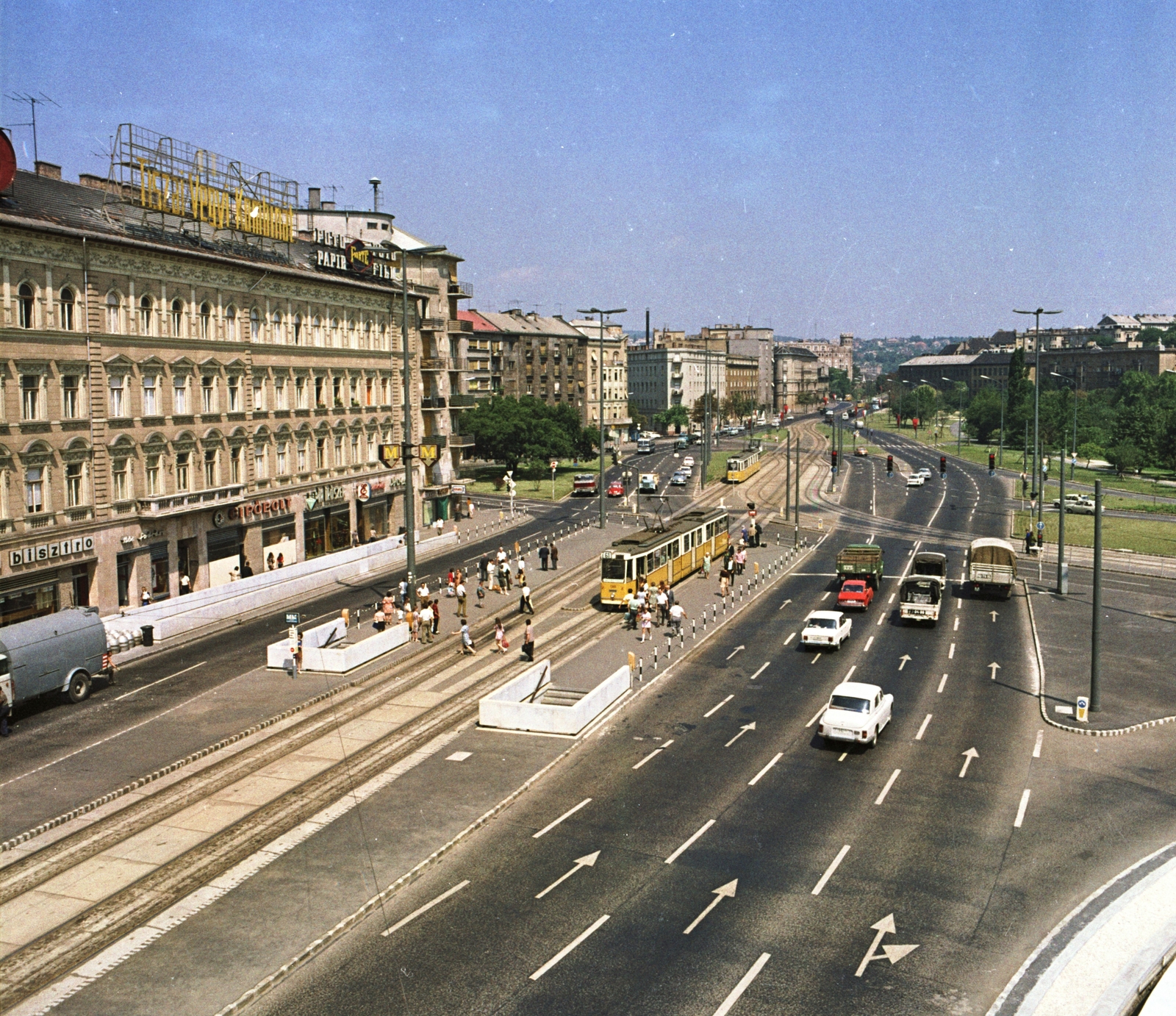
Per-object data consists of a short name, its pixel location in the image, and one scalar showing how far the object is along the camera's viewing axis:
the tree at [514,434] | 104.50
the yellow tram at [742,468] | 105.00
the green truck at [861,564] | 53.28
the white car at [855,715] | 29.58
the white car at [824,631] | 41.44
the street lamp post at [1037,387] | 59.84
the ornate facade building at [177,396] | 42.91
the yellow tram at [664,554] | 49.09
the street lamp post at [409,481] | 46.04
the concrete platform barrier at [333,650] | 39.12
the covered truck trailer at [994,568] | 51.88
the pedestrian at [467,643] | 40.94
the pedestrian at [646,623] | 43.41
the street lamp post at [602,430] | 68.06
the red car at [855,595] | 48.97
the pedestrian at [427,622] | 43.34
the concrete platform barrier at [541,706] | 31.56
